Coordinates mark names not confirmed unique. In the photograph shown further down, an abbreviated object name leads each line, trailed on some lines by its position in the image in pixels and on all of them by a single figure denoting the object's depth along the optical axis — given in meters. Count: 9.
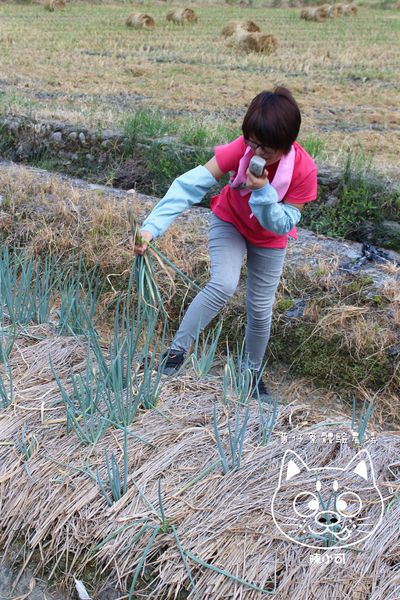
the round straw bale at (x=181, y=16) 15.70
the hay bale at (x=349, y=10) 19.02
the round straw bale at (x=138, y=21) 14.69
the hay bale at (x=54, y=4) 17.00
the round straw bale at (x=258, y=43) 12.37
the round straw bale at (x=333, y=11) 18.05
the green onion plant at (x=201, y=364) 2.70
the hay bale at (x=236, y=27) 13.99
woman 2.43
